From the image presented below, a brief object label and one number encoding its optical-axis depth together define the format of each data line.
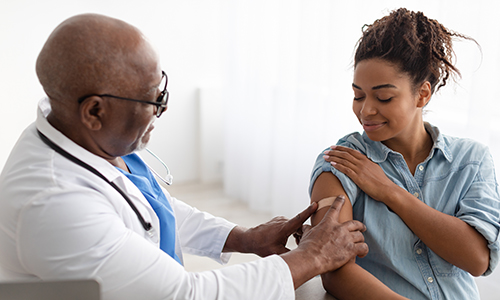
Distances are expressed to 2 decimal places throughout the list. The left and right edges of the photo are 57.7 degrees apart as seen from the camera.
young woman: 1.20
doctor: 0.92
